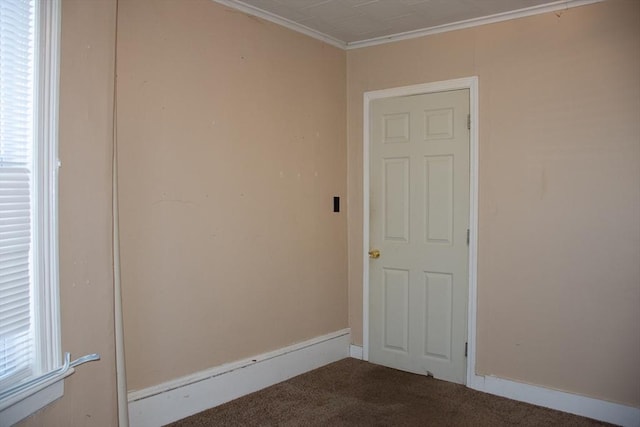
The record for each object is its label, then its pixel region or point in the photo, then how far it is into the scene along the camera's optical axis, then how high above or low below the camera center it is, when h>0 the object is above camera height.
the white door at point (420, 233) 3.40 -0.21
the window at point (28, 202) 1.49 +0.00
